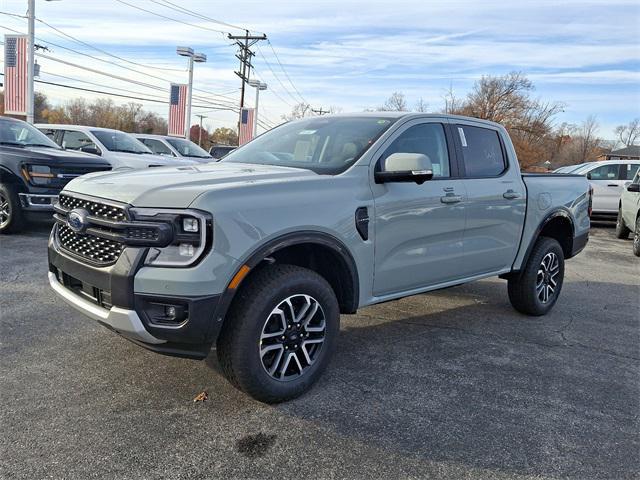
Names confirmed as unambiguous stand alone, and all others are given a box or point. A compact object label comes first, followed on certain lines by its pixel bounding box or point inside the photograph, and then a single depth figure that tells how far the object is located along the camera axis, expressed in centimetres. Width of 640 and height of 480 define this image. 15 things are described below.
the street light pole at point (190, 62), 2720
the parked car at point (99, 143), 1119
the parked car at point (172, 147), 1484
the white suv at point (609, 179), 1394
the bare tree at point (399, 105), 5969
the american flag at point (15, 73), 1750
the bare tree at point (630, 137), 8981
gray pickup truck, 277
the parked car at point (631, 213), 1002
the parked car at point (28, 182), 765
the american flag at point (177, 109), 2681
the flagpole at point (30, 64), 1748
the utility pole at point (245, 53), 4325
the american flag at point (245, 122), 3503
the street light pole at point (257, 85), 4355
